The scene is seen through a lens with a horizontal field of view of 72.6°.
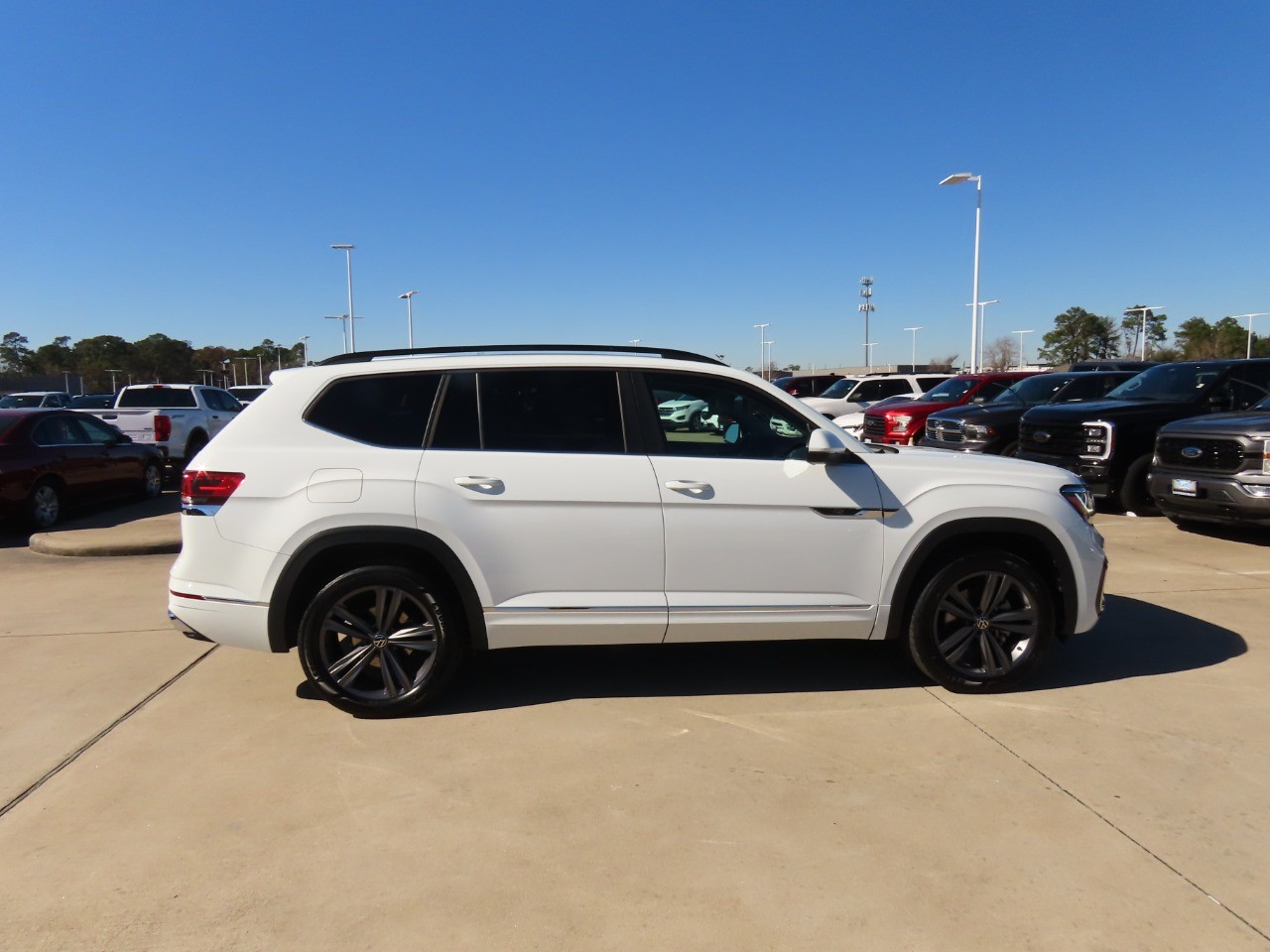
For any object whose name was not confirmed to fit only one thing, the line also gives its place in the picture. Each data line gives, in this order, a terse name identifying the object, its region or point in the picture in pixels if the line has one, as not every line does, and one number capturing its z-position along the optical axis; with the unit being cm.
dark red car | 985
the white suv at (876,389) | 2140
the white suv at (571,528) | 414
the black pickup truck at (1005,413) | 1262
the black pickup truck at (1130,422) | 1018
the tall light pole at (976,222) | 2604
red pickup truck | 1506
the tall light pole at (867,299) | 5666
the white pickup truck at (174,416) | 1448
